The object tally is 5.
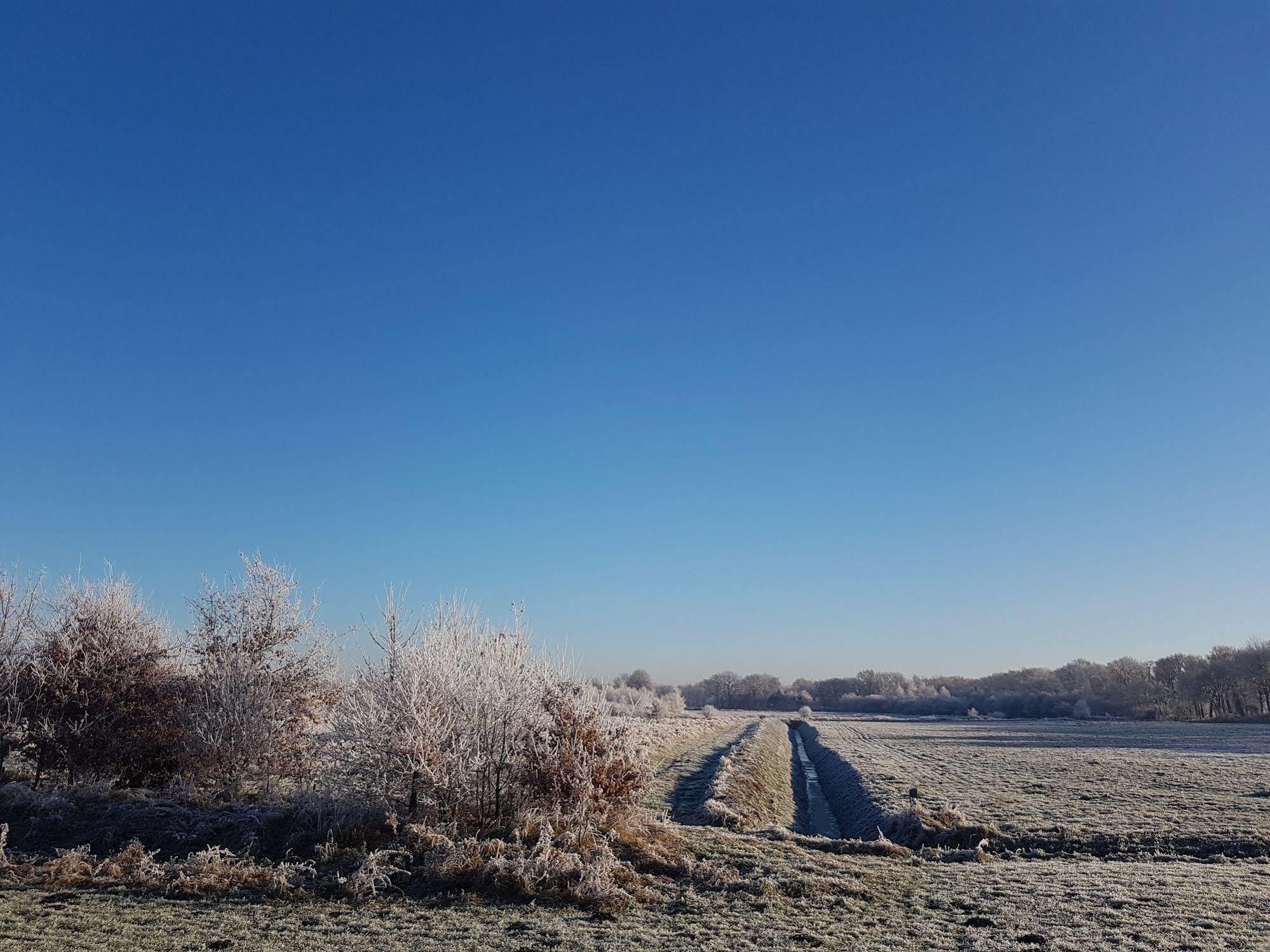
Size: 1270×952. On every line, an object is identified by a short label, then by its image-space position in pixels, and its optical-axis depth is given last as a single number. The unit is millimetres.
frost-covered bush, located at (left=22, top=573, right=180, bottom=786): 19766
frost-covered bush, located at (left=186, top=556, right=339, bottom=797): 19953
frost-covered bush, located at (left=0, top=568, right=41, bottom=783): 19344
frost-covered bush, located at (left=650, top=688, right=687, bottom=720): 89062
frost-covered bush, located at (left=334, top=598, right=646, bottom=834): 14961
